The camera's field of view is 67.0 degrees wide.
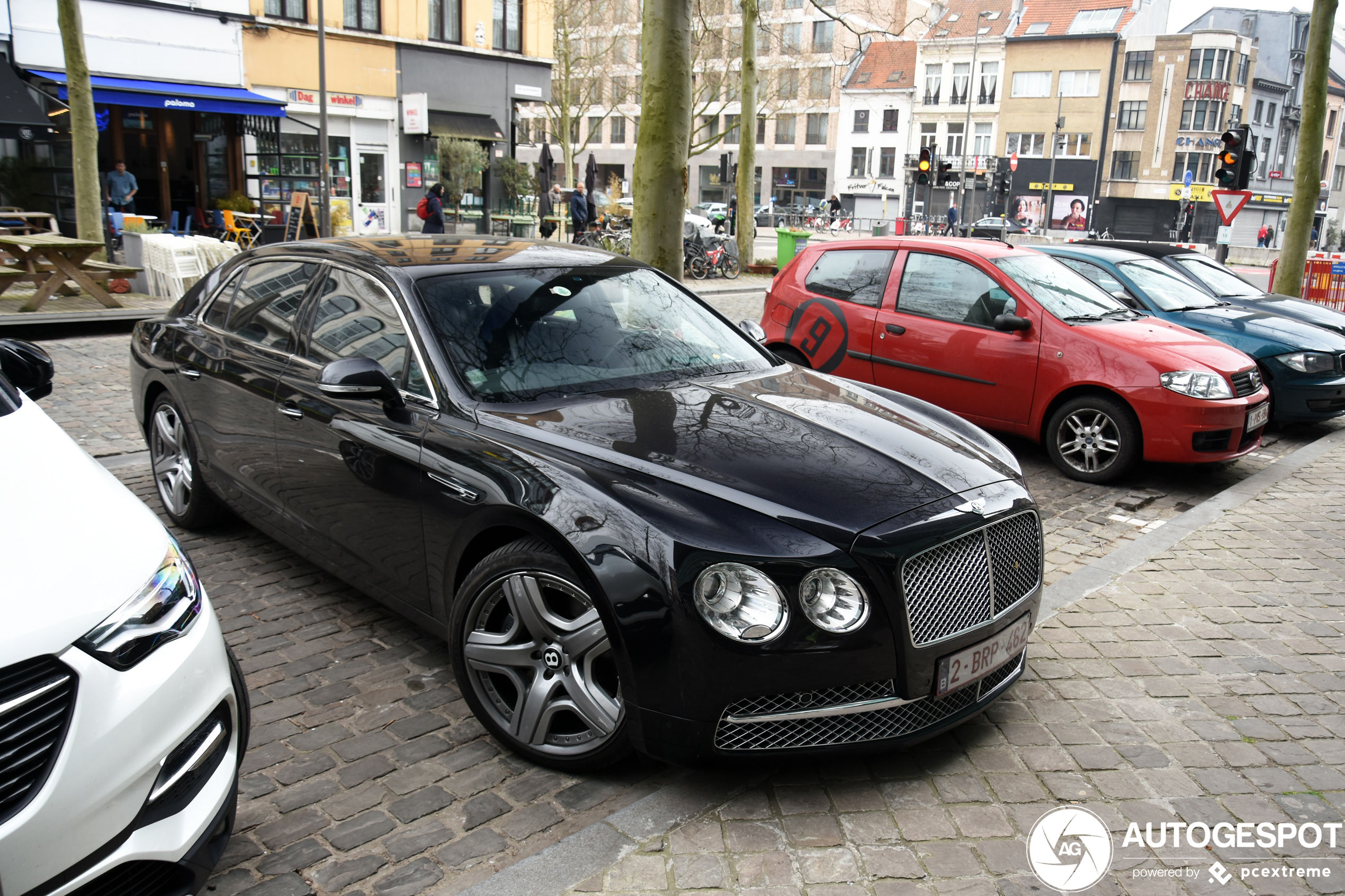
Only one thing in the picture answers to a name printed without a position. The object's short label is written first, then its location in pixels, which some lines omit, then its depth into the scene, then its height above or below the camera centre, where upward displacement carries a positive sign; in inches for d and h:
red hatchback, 272.5 -33.5
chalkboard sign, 823.7 -6.9
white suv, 78.2 -40.6
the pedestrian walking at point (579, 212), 972.6 +7.7
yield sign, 631.8 +24.8
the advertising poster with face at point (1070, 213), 2664.9 +61.9
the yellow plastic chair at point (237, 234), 840.3 -20.7
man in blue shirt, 791.7 +12.1
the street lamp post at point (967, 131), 2596.0 +273.2
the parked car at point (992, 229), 1857.8 +10.3
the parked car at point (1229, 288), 407.2 -18.5
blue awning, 838.5 +90.7
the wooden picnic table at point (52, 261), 477.7 -27.8
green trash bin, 991.6 -15.1
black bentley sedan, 113.6 -34.5
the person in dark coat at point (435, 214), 839.1 +0.9
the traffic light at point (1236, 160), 641.6 +51.1
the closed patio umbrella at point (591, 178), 1077.8 +45.2
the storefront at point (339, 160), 1012.5 +53.5
